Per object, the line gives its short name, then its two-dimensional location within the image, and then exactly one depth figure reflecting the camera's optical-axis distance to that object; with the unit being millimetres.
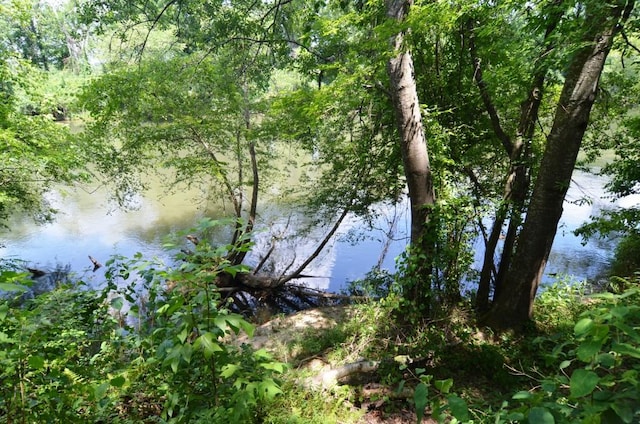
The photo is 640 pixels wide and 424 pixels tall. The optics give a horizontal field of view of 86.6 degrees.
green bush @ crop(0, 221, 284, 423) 1591
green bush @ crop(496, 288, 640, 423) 858
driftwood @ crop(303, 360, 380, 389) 3266
